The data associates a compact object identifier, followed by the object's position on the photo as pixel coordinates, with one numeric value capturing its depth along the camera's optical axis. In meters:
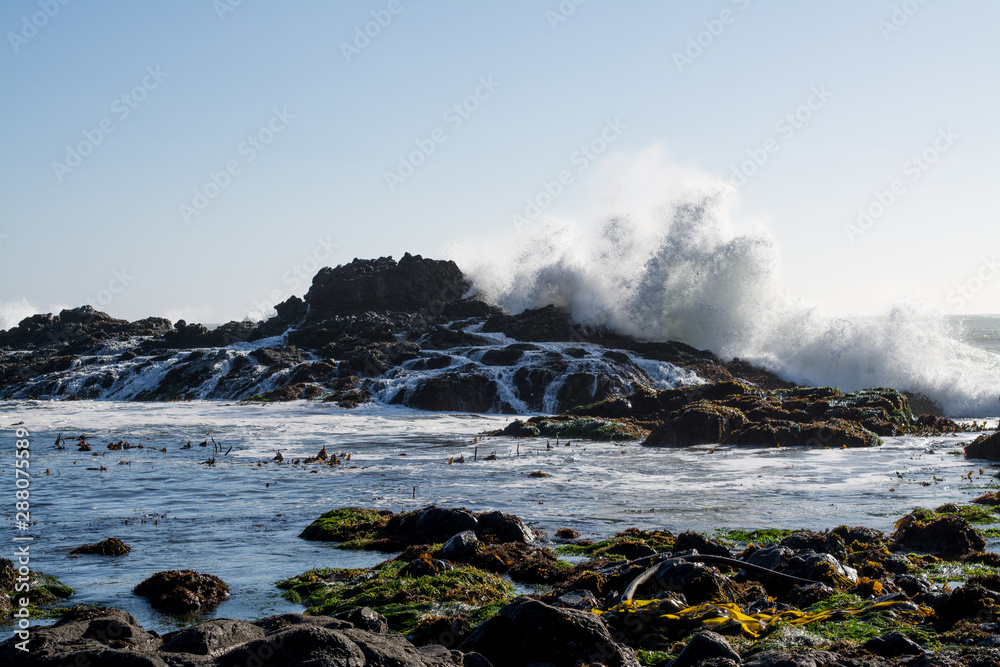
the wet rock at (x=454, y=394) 34.25
